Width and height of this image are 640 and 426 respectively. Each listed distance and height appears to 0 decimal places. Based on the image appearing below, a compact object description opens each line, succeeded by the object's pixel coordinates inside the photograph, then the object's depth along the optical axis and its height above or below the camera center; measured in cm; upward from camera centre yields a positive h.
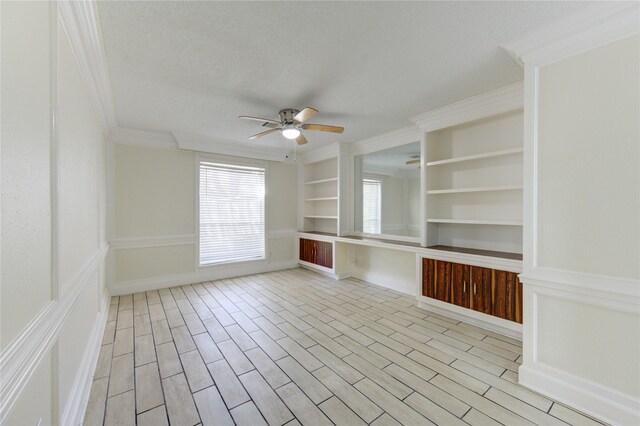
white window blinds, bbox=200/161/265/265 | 473 -3
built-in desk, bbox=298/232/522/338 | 261 -59
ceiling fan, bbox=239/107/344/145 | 303 +102
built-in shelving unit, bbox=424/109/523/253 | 289 +35
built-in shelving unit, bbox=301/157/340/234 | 550 +37
